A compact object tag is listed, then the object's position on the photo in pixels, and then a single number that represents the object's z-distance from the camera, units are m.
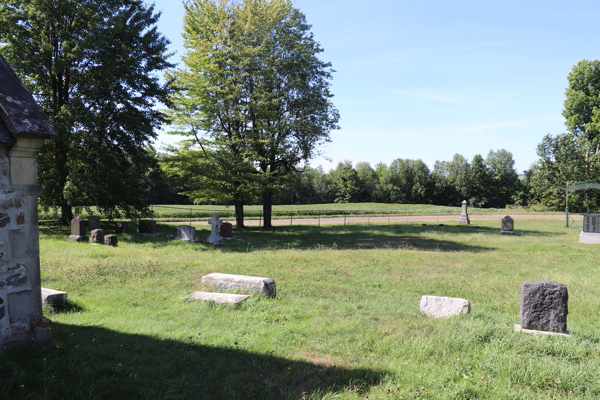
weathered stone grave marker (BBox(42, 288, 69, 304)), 6.57
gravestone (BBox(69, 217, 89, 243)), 15.89
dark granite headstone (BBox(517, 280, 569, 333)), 5.71
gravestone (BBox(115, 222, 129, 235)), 19.08
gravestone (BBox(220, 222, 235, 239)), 18.95
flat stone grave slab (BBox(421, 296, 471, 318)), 6.69
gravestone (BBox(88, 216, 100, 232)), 17.88
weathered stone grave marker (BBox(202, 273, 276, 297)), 7.81
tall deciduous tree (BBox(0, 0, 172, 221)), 16.97
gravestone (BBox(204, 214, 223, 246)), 16.94
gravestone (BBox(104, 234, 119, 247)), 15.20
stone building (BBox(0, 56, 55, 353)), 4.38
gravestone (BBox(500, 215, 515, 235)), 23.00
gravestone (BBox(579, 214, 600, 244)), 18.94
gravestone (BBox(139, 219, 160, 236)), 18.58
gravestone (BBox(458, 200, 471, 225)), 30.49
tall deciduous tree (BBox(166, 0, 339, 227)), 22.22
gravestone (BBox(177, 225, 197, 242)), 17.30
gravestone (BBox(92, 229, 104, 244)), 15.68
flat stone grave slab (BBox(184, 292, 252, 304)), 7.06
